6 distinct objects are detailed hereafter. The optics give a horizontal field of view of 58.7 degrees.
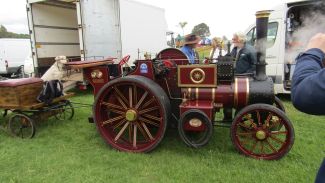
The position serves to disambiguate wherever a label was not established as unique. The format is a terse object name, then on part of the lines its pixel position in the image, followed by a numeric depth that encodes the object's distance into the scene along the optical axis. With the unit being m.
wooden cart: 4.73
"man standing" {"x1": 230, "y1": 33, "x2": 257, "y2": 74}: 5.16
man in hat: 5.15
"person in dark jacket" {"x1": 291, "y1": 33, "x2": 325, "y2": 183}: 0.97
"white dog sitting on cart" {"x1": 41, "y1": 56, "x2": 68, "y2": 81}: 7.85
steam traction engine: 3.46
